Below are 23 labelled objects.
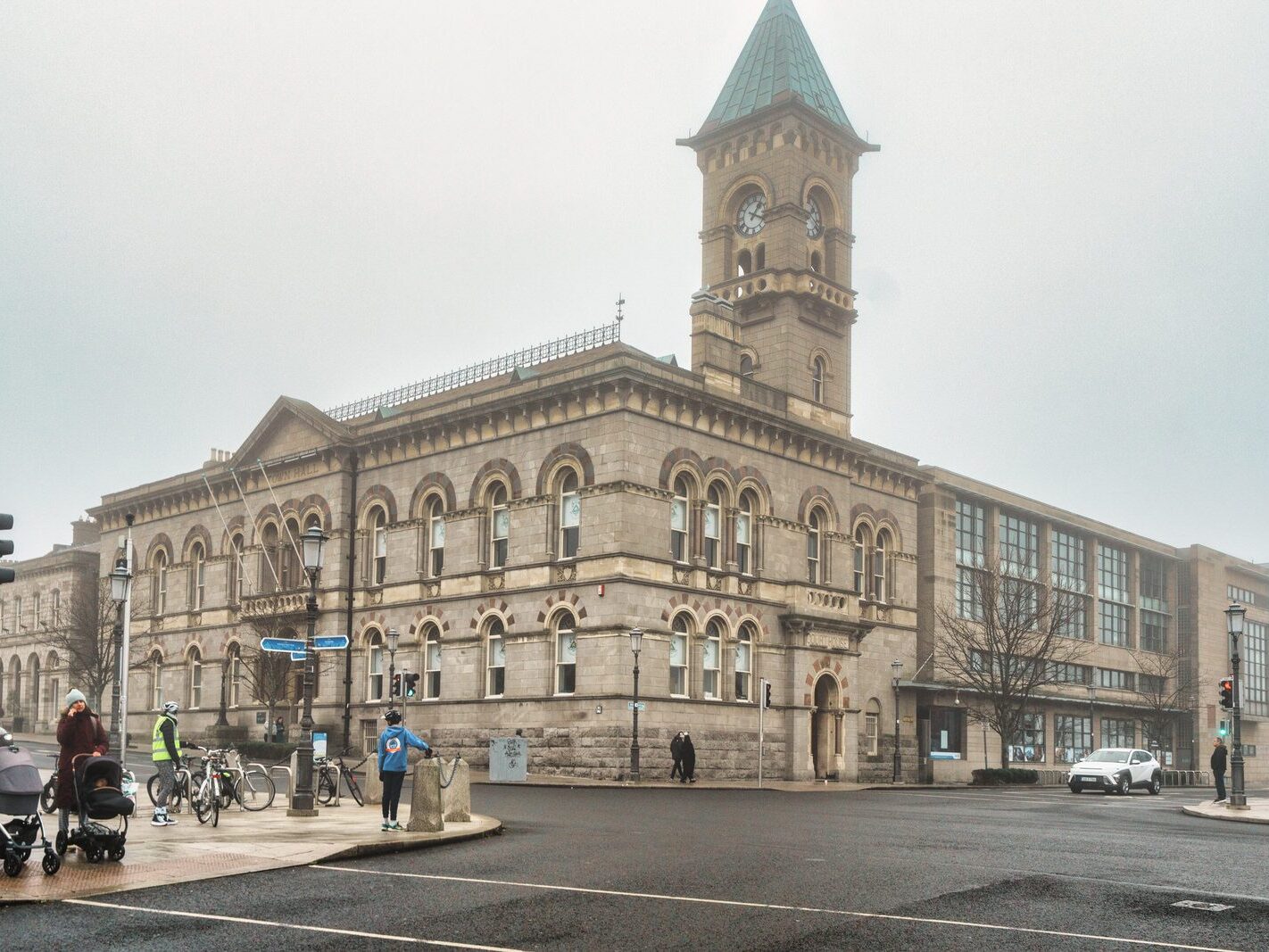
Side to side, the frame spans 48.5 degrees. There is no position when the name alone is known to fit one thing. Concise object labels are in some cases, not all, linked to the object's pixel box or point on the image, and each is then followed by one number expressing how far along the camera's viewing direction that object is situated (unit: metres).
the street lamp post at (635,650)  39.31
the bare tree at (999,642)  55.00
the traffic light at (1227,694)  34.09
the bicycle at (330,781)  25.23
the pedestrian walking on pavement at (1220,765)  37.00
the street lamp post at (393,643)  45.03
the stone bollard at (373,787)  25.77
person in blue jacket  19.50
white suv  43.25
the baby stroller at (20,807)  13.97
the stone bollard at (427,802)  19.14
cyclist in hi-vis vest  21.08
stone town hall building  42.59
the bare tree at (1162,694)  70.31
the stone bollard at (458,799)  21.16
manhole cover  12.84
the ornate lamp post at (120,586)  26.52
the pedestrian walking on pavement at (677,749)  39.81
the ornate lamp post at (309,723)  22.14
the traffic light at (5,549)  16.61
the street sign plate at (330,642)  24.03
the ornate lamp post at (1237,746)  32.47
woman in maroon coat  15.45
